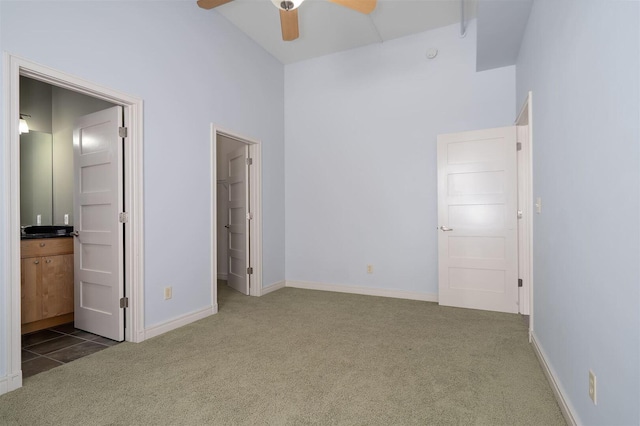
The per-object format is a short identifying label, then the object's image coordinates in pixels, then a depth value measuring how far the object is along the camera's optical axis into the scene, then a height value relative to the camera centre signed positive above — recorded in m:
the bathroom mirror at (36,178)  4.18 +0.45
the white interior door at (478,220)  3.74 -0.10
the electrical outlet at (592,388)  1.45 -0.77
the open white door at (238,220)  4.64 -0.10
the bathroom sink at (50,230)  3.53 -0.18
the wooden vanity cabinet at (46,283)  3.24 -0.68
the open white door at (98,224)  2.99 -0.09
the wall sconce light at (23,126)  4.08 +1.06
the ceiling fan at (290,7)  2.34 +1.51
